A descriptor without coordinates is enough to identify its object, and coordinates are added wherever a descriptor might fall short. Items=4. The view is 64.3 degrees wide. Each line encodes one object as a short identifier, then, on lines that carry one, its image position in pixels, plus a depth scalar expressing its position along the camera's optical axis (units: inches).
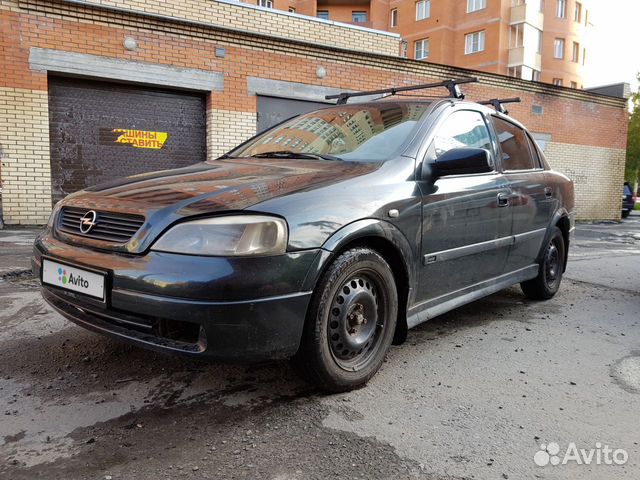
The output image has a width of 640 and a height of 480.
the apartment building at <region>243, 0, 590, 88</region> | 1290.6
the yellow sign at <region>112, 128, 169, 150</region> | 349.7
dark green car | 84.2
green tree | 1098.7
